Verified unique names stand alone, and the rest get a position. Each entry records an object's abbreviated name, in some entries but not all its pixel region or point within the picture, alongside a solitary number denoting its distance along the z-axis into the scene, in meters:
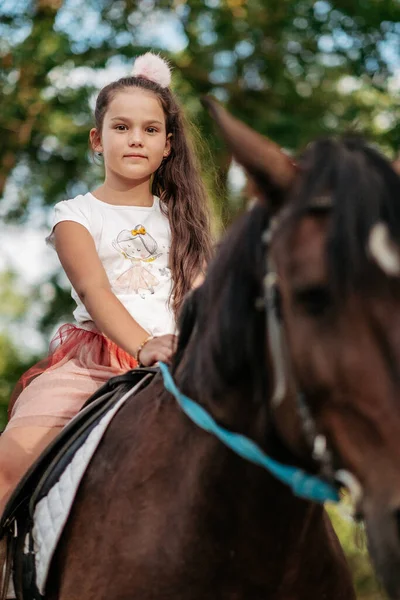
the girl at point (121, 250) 3.37
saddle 3.09
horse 1.94
